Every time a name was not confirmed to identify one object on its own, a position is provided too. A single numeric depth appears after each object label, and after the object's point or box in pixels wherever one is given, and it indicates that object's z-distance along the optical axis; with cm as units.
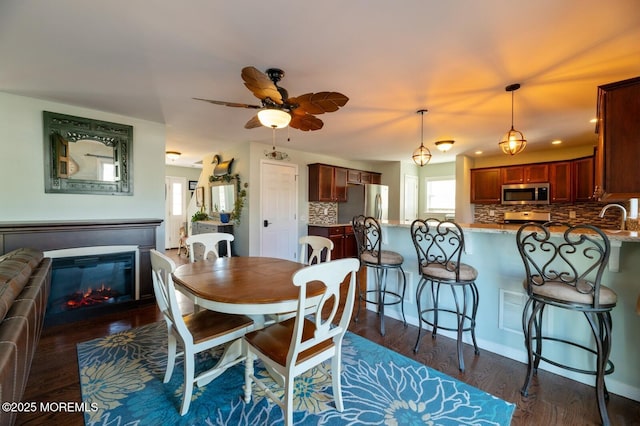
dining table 146
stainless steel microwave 518
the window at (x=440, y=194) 693
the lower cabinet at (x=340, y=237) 545
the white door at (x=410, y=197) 699
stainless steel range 530
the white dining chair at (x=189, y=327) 153
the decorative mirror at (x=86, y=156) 299
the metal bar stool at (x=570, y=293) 155
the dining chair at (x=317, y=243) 240
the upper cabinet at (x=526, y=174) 519
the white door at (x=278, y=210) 496
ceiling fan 184
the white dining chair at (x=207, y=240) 264
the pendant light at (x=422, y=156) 355
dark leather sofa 96
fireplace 284
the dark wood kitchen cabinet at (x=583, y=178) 471
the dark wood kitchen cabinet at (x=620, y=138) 169
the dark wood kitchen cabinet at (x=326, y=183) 563
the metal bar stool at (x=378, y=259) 268
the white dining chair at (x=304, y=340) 133
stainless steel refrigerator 612
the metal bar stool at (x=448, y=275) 213
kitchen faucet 200
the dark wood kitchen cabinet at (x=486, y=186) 577
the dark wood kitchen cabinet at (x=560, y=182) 494
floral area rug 158
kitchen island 177
